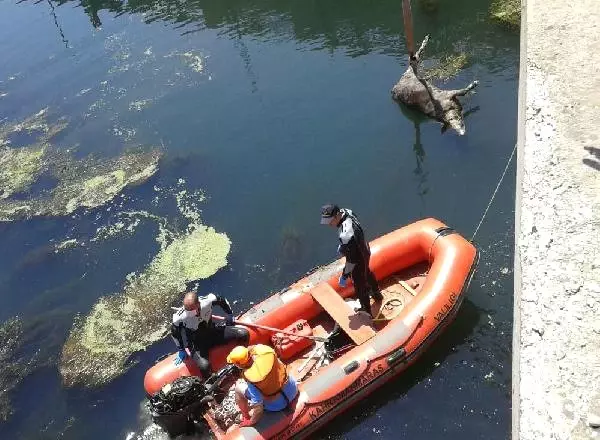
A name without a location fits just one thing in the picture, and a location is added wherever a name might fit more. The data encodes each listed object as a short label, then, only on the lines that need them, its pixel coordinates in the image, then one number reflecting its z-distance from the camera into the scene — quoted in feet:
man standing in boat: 28.71
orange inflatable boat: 28.25
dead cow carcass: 50.55
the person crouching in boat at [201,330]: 29.37
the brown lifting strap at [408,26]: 53.78
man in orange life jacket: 24.68
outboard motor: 28.02
